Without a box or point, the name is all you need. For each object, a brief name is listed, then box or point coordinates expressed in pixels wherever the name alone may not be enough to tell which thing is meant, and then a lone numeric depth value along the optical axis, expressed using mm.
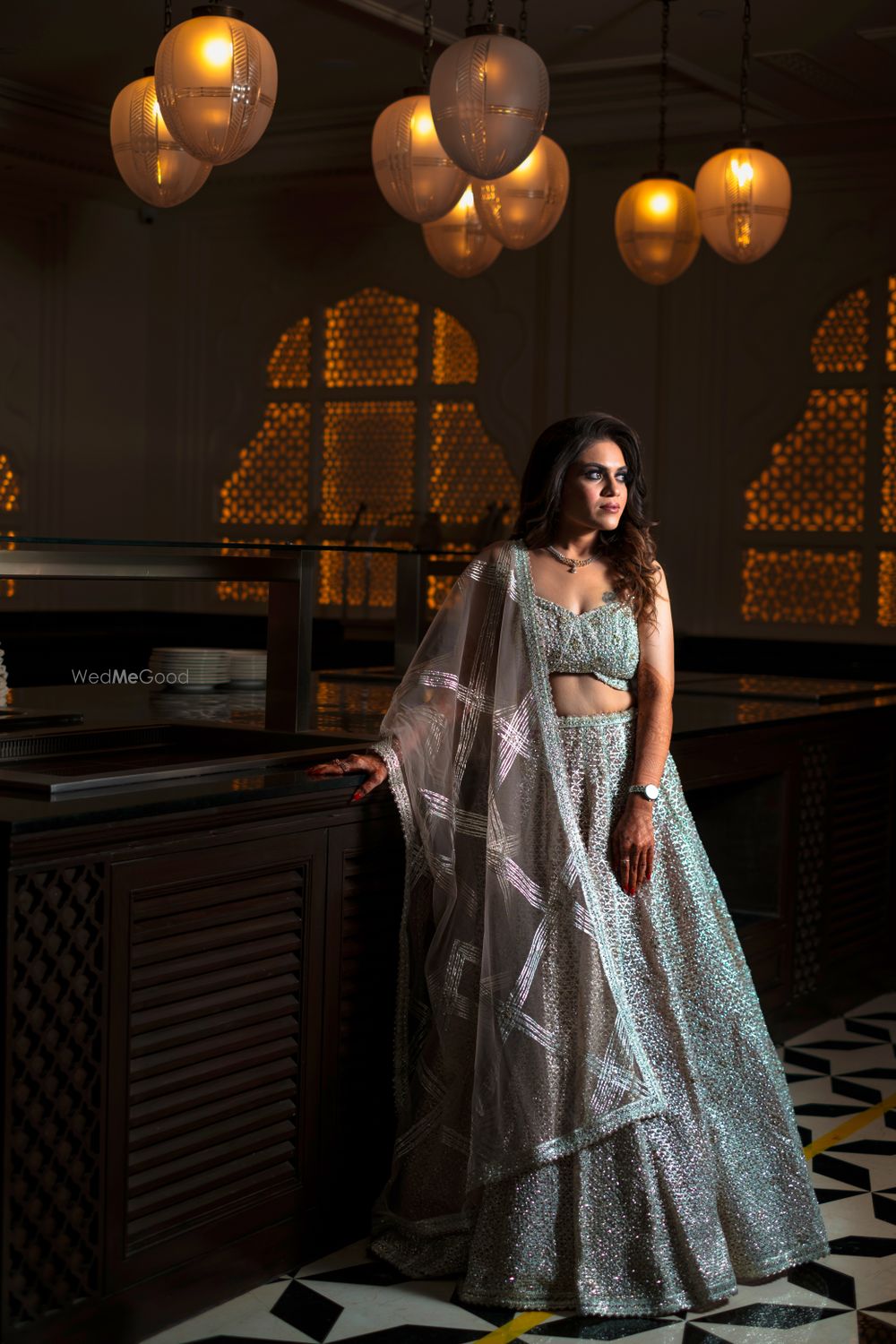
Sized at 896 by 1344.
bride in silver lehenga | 2809
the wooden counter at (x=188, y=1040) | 2391
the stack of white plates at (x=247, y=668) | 4551
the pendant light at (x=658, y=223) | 5035
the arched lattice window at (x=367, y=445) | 8164
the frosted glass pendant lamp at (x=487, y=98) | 3771
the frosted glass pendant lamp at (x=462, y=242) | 5035
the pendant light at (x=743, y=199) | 4754
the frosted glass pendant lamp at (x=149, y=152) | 4066
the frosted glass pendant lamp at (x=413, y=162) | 4281
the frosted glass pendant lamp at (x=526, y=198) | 4484
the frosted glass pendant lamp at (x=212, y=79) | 3621
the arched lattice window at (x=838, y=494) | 7055
